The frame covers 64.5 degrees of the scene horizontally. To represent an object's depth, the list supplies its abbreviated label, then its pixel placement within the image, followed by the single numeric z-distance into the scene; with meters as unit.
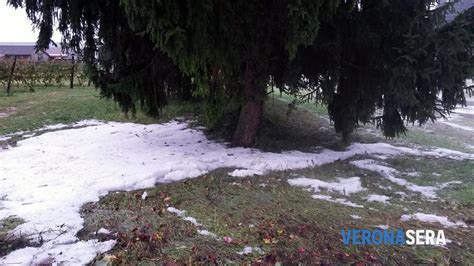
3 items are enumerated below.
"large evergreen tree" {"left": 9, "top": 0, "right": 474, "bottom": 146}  4.36
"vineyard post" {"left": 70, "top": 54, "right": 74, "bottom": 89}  14.18
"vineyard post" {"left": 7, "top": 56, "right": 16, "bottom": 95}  12.47
